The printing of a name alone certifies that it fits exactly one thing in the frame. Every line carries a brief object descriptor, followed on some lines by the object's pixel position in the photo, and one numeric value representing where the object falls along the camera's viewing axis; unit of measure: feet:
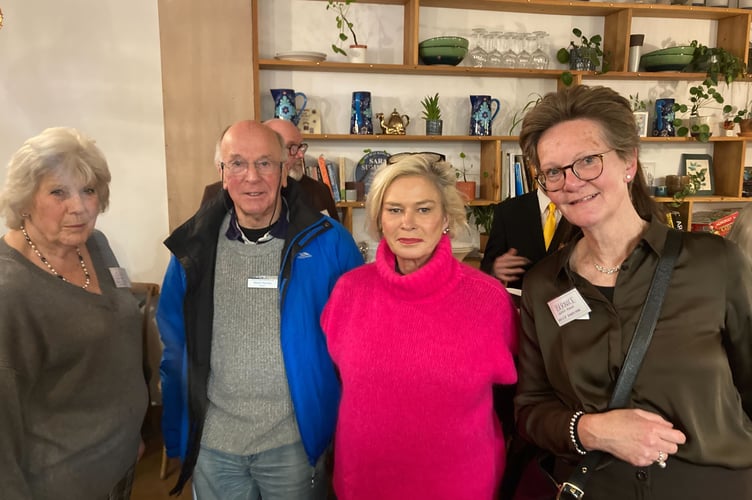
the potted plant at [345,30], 12.14
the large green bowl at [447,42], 11.96
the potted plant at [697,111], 13.07
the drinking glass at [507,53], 12.76
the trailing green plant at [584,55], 12.62
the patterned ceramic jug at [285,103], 11.84
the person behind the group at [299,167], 9.80
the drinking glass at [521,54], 12.80
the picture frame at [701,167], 13.89
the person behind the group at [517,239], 7.01
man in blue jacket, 5.32
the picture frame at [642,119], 13.15
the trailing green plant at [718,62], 12.82
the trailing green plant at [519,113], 13.40
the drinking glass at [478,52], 12.70
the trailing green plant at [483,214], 13.04
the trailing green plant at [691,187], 13.30
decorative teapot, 12.48
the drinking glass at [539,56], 12.82
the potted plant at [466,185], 12.81
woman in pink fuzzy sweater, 4.70
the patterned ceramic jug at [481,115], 12.61
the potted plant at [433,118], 12.52
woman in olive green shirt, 3.92
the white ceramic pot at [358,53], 12.15
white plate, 11.71
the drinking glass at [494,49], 12.75
